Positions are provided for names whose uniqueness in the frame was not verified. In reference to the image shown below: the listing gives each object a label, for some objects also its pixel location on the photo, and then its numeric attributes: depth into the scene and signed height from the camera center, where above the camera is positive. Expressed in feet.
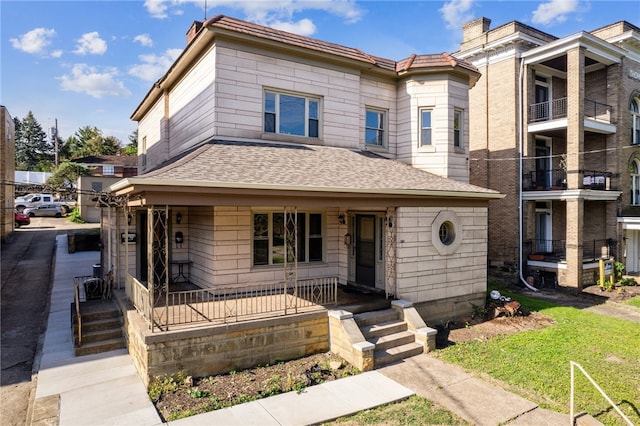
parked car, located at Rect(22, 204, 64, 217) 119.03 -0.30
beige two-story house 31.48 +3.23
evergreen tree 249.75 +42.09
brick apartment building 52.95 +10.02
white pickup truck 115.55 +2.66
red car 97.63 -2.48
